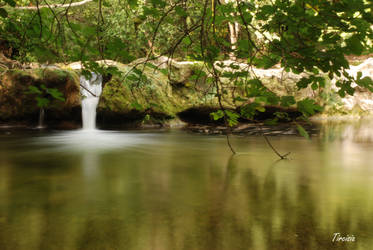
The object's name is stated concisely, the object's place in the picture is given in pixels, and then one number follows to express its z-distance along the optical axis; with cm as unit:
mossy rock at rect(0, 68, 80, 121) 962
